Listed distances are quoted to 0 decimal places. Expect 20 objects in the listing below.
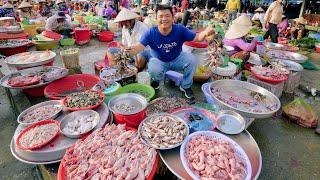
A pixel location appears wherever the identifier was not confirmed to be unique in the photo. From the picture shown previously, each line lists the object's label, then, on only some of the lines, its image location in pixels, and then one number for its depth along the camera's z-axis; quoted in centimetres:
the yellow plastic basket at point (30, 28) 747
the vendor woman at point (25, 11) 874
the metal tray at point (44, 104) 261
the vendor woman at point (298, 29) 852
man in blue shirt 339
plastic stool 403
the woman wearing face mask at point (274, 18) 712
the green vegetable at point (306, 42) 750
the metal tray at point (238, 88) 282
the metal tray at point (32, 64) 407
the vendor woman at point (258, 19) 1075
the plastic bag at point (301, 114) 309
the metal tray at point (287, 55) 456
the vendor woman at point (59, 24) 702
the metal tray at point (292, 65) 404
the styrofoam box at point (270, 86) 362
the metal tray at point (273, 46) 541
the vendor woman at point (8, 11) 944
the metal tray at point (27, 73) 346
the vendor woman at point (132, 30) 407
